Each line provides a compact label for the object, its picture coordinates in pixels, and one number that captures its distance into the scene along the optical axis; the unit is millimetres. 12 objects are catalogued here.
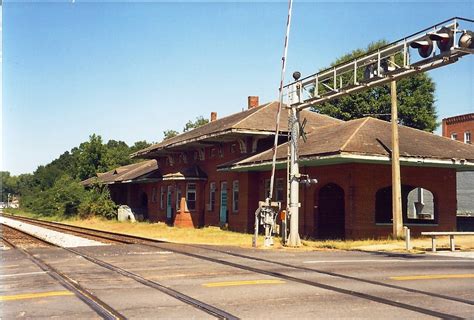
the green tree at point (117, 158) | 76312
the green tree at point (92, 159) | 74688
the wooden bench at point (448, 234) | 18547
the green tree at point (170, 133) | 95206
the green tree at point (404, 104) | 52594
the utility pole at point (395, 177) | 21250
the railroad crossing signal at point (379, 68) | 13289
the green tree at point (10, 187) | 177125
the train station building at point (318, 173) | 23078
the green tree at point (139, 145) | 103688
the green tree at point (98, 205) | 50344
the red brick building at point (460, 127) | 57938
